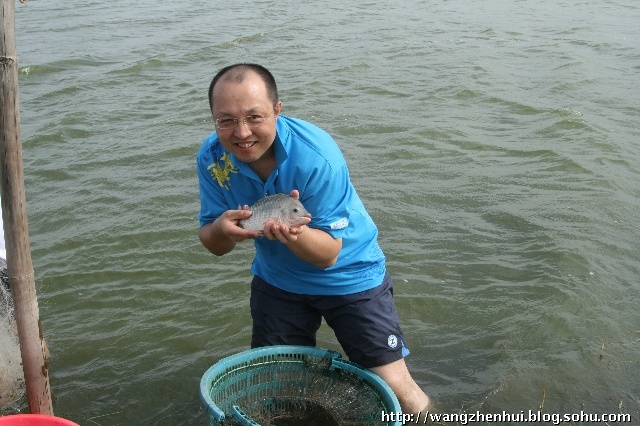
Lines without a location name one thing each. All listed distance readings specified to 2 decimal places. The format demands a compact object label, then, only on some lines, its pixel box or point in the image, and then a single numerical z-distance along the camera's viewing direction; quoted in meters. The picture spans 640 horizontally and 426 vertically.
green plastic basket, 3.91
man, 3.49
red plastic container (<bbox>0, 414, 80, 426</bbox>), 3.13
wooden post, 3.44
